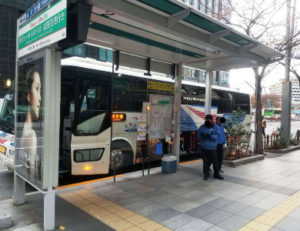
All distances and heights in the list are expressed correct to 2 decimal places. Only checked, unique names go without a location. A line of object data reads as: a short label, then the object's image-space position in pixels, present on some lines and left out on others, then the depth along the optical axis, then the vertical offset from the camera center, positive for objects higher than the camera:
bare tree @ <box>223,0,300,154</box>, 9.38 +3.28
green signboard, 3.15 +1.26
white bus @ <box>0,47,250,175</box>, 6.14 +0.06
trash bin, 6.73 -1.25
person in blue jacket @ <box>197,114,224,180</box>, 6.07 -0.61
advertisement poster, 3.74 -0.08
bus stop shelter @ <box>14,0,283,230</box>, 3.48 +1.57
